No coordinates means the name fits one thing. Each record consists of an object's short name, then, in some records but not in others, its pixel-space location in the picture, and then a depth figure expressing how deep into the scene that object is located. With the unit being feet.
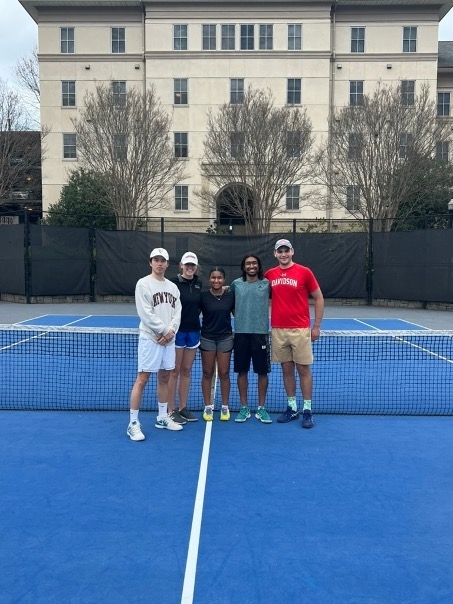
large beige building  107.55
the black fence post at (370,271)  55.77
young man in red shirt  17.76
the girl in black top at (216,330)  17.90
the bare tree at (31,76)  96.37
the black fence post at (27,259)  54.49
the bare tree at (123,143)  72.54
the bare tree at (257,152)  72.38
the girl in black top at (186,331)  17.63
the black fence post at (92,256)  57.11
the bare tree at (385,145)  67.36
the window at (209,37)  108.17
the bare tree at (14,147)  76.13
